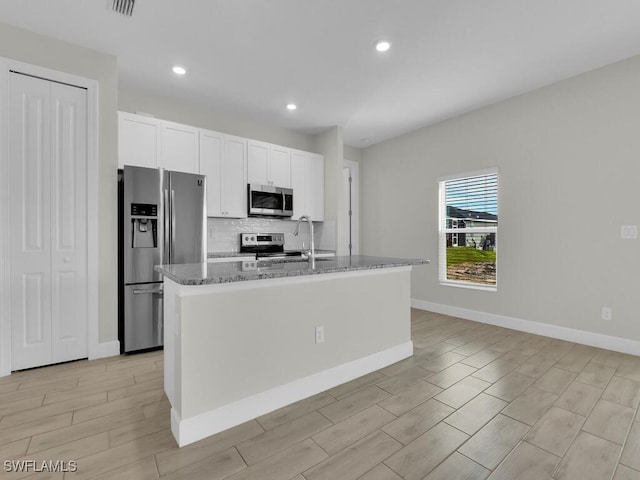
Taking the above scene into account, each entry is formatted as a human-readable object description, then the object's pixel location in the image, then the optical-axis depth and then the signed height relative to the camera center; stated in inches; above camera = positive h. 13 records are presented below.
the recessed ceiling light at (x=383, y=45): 103.9 +67.2
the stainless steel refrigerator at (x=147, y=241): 115.3 -0.7
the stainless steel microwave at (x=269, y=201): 164.2 +21.3
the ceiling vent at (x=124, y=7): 86.8 +67.8
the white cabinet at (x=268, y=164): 166.7 +42.4
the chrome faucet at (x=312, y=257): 86.1 -5.7
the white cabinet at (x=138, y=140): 127.6 +42.6
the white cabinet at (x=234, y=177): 156.8 +32.4
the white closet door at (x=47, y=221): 98.5 +6.1
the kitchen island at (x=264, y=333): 64.7 -24.4
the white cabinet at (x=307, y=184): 183.0 +34.1
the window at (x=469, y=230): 158.2 +5.0
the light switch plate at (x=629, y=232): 112.7 +2.5
